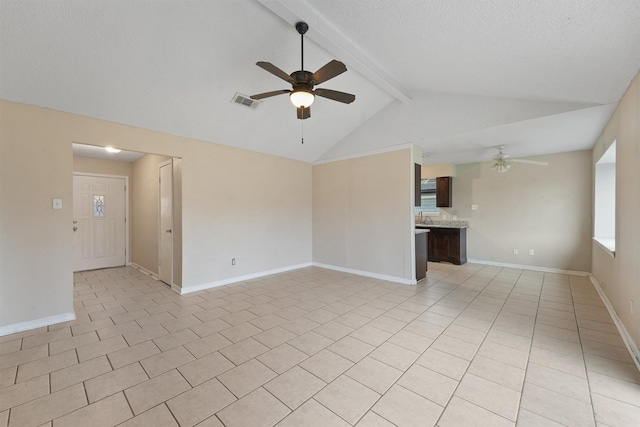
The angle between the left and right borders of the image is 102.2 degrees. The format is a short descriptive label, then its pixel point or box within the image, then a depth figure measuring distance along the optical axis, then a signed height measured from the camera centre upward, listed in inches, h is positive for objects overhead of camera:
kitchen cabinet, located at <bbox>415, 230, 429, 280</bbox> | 179.6 -33.6
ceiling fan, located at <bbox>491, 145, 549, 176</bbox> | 194.6 +36.3
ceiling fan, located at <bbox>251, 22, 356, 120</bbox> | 85.4 +45.0
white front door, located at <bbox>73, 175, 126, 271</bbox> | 212.8 -11.7
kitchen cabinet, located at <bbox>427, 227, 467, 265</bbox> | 234.5 -34.7
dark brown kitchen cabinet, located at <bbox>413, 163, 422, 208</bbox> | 177.0 +16.0
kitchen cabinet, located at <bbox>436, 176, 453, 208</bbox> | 250.4 +16.3
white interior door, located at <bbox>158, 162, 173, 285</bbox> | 170.7 -11.7
